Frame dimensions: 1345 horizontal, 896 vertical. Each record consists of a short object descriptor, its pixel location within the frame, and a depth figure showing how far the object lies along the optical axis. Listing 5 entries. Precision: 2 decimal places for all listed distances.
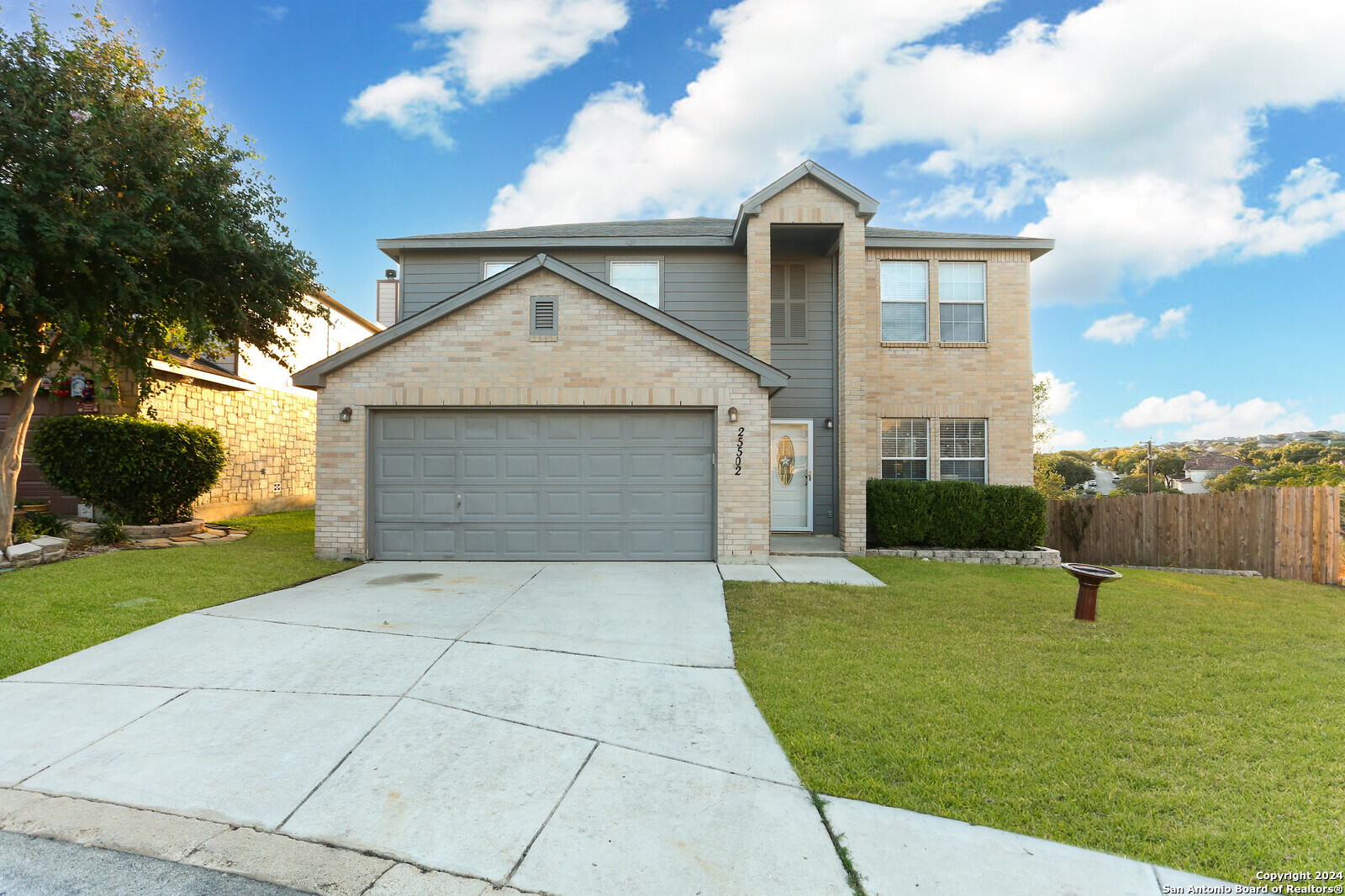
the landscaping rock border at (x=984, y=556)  11.18
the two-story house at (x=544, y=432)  9.83
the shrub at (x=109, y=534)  10.84
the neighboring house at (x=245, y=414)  12.76
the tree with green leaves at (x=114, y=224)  8.17
